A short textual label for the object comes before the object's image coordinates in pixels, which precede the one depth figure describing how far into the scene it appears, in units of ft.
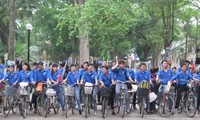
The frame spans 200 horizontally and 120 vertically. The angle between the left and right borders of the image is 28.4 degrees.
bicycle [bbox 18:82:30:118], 44.45
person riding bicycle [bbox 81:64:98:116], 46.77
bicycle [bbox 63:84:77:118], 46.80
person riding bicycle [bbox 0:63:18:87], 46.65
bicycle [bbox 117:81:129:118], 45.11
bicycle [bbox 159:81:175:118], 46.03
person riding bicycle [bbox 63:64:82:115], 46.85
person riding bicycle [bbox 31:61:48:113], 47.94
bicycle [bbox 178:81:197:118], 46.14
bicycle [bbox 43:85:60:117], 44.75
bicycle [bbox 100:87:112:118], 44.73
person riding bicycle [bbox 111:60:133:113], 45.83
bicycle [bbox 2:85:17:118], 44.16
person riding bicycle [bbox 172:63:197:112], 47.78
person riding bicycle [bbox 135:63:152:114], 47.65
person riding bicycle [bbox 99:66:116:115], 46.88
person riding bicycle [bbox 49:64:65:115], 46.38
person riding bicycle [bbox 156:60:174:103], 47.42
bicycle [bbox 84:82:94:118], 45.09
